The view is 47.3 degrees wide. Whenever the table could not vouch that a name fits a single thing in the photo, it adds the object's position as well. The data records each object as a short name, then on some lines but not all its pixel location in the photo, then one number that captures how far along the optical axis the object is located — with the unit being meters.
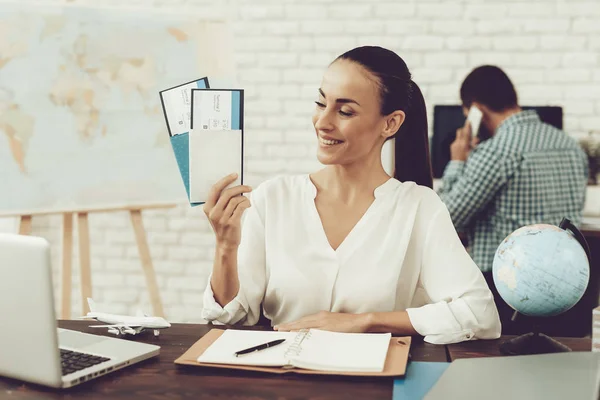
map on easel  2.41
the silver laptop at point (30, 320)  0.93
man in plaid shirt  2.50
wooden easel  2.43
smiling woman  1.48
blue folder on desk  1.00
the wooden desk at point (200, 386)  1.00
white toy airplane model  1.31
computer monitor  3.21
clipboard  1.07
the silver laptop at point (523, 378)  0.97
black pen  1.14
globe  1.15
